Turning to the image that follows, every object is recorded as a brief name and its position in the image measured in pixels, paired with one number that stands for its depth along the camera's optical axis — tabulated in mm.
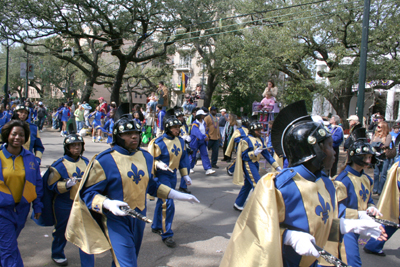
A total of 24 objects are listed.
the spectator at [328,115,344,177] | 8620
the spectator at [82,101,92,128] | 17603
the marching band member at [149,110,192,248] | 4871
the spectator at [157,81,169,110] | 13584
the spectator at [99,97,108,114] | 17250
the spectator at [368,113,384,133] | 10850
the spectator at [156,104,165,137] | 12969
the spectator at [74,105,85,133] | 17531
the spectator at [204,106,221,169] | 11297
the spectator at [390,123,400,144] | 8330
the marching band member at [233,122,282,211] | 6348
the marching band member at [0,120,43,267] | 3240
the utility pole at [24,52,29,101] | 25744
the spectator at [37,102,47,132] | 19906
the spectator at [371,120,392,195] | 7879
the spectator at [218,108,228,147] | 14047
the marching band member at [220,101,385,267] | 1919
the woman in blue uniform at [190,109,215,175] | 9812
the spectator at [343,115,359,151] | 8406
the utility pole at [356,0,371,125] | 8672
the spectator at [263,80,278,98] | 10578
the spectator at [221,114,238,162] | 12267
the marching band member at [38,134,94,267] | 3982
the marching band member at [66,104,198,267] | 2871
